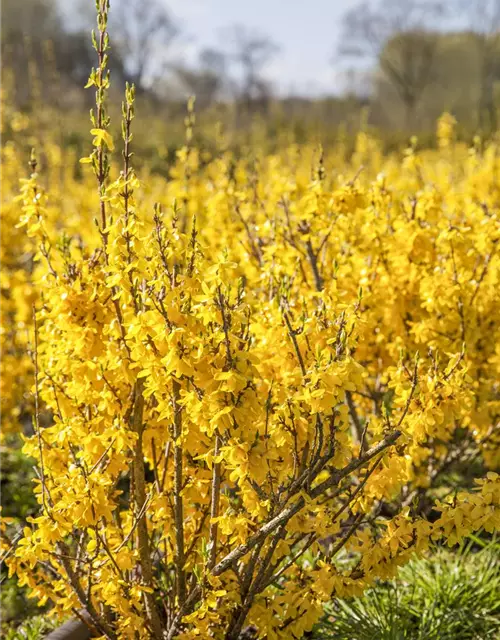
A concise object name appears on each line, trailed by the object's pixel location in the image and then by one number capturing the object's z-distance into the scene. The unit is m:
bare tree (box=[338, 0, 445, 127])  37.19
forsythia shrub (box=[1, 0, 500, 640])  1.79
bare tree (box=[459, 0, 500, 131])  29.21
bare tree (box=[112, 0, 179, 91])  50.16
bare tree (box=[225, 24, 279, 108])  56.75
